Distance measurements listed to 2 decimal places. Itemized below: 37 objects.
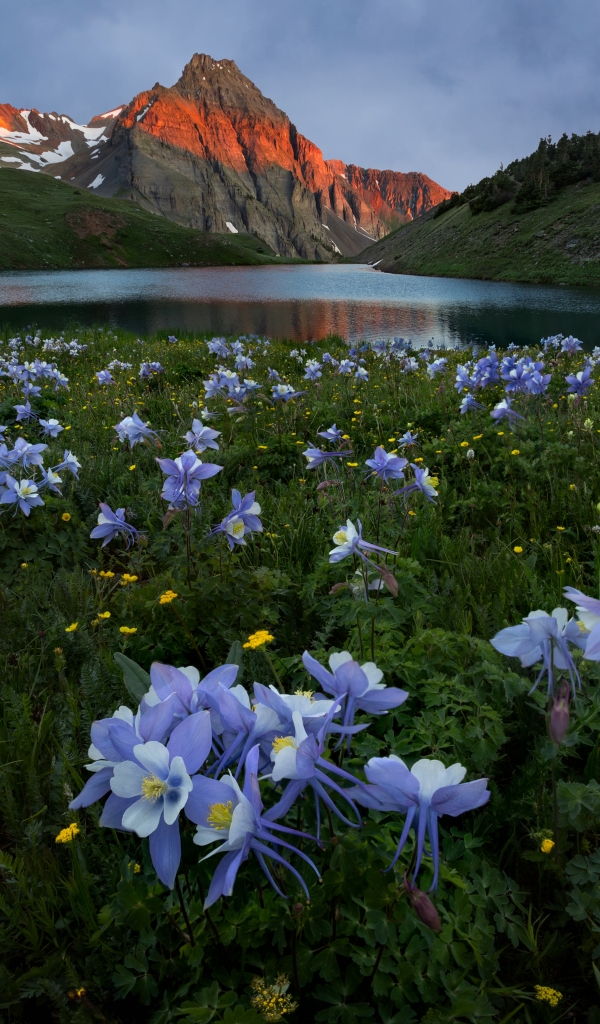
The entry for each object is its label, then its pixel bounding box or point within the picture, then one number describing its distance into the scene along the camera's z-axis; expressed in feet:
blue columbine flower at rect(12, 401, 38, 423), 15.55
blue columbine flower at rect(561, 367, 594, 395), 14.32
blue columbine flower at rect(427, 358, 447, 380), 19.70
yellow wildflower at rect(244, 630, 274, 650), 5.53
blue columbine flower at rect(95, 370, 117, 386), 21.23
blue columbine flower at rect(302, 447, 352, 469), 9.02
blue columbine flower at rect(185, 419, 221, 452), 9.36
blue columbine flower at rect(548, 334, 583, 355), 23.20
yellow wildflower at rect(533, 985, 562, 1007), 3.71
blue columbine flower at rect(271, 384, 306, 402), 16.54
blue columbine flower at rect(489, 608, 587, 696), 3.48
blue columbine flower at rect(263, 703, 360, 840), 2.68
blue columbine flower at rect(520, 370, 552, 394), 13.85
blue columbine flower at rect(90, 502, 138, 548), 7.97
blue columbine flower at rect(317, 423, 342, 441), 10.92
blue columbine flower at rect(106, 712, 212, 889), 2.63
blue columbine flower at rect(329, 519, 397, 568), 5.46
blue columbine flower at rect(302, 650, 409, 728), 3.25
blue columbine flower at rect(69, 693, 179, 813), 2.80
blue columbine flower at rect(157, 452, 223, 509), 6.99
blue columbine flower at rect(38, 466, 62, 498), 10.40
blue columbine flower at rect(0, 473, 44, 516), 9.73
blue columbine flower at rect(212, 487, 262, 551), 7.05
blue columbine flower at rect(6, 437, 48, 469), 10.56
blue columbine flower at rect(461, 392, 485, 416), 13.99
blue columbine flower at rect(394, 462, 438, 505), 8.13
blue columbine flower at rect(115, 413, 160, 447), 10.30
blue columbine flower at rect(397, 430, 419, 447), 12.22
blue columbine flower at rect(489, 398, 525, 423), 12.29
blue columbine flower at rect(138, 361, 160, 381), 24.98
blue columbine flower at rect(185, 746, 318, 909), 2.52
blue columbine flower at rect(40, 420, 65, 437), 13.41
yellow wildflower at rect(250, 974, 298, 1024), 3.12
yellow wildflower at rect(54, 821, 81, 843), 4.62
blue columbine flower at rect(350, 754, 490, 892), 2.67
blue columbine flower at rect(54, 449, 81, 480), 11.25
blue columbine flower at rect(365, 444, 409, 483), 8.05
